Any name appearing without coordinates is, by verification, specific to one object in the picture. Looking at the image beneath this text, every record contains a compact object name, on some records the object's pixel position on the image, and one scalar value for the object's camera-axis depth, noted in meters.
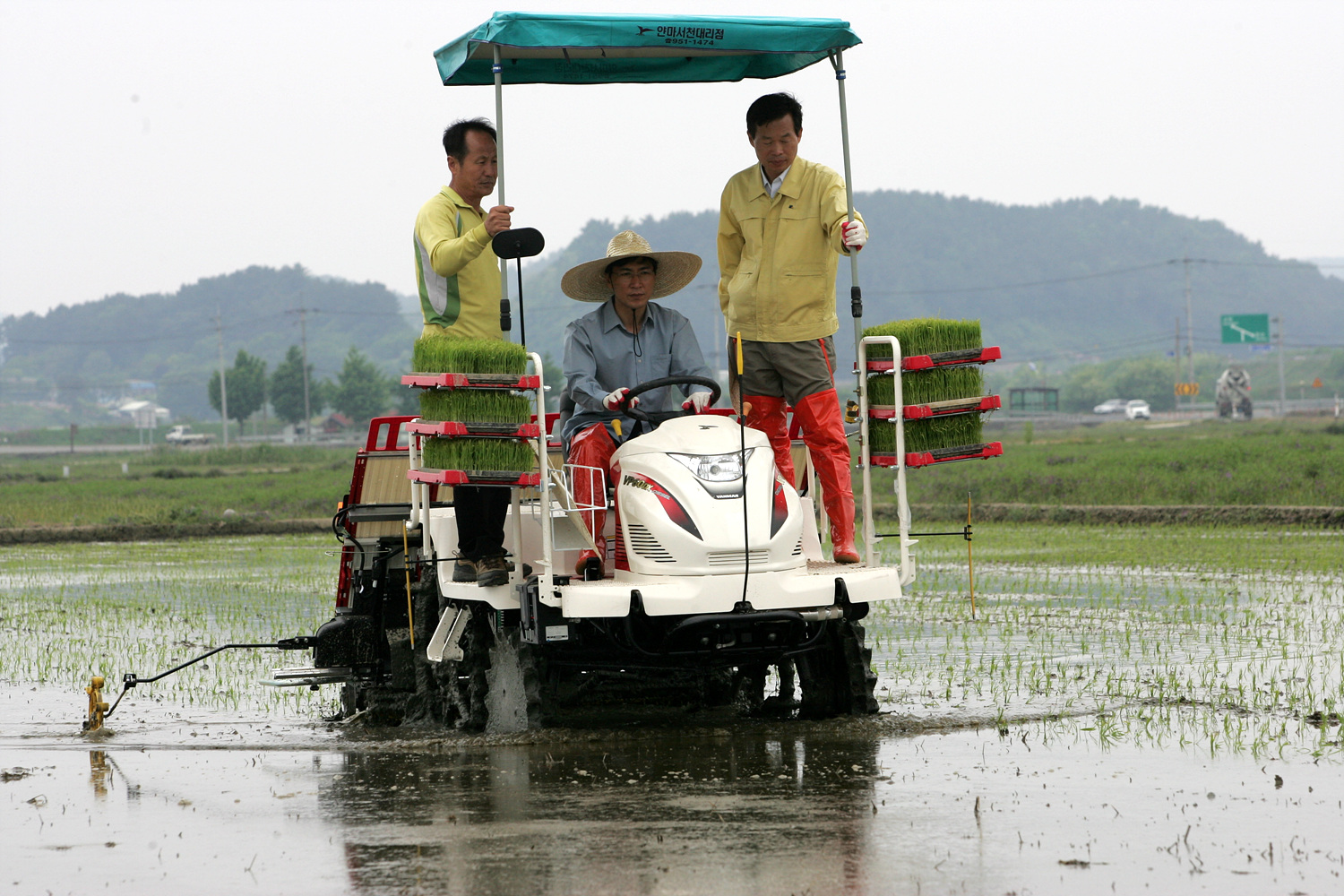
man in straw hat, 15.43
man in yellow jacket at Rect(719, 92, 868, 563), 15.85
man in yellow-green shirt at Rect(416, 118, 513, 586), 14.99
